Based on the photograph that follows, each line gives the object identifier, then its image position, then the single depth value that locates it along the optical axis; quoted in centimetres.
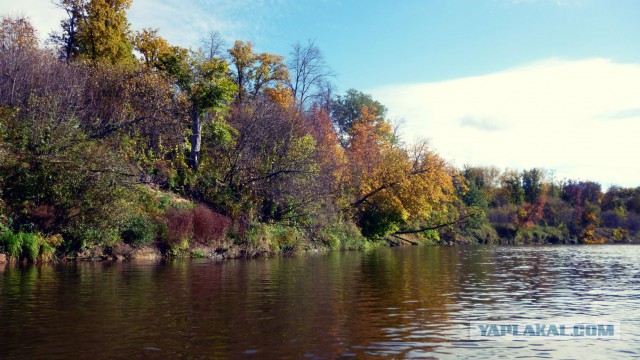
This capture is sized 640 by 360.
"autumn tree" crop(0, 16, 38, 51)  3909
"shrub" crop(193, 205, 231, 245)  3725
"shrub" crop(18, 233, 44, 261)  2859
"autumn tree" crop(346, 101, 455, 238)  6009
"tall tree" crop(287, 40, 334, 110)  7012
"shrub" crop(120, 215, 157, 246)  3328
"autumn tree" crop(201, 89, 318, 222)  4269
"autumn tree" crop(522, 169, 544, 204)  10616
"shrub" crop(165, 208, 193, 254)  3544
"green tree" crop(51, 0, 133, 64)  5166
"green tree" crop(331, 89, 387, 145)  9694
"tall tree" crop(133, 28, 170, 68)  5556
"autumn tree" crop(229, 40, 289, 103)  6153
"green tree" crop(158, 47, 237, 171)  4272
